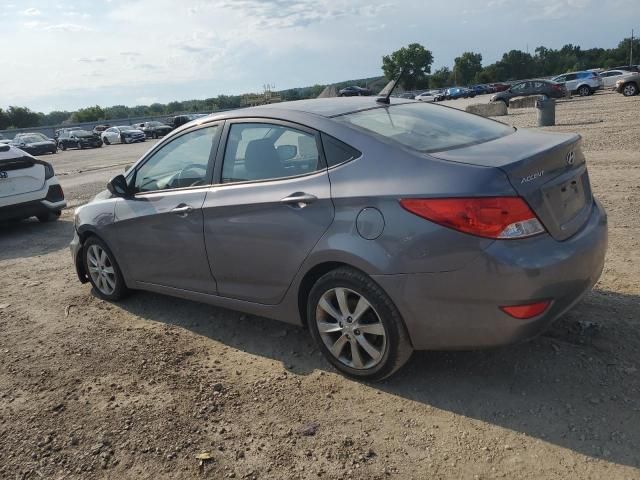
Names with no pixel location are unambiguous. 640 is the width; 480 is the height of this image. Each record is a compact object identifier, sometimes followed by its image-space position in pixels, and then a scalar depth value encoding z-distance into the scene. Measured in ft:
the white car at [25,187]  28.37
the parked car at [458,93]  222.48
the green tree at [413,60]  377.30
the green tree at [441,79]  357.20
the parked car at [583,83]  128.67
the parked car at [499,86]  233.55
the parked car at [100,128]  190.74
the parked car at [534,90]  121.29
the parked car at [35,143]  121.60
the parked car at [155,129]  147.50
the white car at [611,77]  134.72
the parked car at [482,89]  237.04
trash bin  57.72
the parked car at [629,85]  99.40
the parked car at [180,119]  134.72
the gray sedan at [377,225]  9.36
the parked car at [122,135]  140.05
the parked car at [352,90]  189.34
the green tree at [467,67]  371.15
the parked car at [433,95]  210.71
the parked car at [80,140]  138.98
